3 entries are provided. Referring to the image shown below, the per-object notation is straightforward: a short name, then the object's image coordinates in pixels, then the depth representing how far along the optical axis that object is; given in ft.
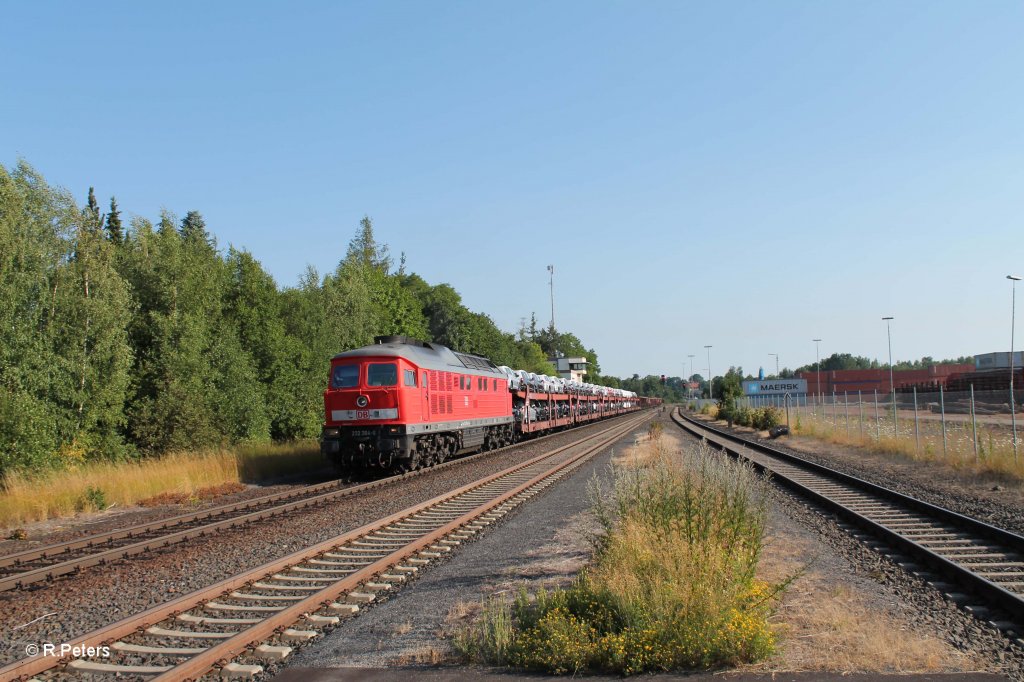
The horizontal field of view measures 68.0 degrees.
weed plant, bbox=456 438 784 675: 18.01
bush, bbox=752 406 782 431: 147.02
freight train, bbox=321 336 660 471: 65.62
